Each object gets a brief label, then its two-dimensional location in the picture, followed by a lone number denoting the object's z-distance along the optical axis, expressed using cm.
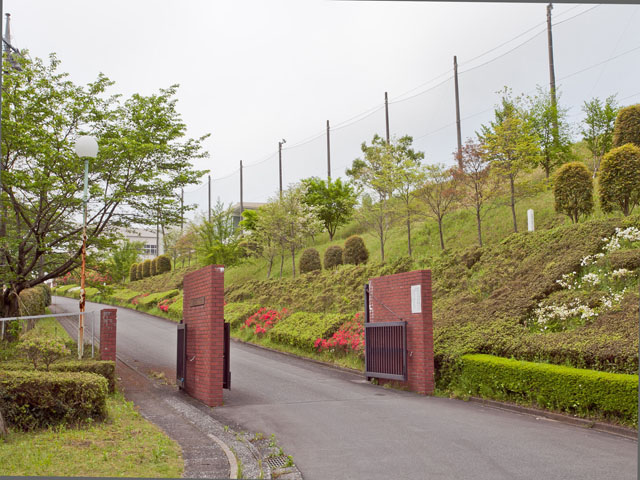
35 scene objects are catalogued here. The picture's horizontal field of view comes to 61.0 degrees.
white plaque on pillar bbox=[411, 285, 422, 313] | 977
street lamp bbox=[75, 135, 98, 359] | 866
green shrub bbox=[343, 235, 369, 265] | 2062
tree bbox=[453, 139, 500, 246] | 1579
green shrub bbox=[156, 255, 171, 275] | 3722
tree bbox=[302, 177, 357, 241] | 2920
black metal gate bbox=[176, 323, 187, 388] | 1013
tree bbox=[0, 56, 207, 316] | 1125
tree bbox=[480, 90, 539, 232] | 1562
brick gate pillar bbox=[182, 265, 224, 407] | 872
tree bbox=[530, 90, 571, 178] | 1884
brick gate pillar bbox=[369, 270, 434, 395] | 966
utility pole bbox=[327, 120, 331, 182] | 3353
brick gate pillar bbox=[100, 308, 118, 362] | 1062
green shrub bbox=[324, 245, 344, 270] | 2164
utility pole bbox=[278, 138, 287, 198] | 3556
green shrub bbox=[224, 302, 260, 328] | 2011
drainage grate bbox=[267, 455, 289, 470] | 544
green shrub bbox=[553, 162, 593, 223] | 1321
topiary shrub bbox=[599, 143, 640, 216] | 1184
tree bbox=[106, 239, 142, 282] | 3722
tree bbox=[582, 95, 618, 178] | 1836
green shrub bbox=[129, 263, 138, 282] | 3959
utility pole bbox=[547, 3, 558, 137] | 1912
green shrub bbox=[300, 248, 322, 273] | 2281
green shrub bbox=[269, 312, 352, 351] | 1496
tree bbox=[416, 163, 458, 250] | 1667
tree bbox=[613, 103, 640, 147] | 1353
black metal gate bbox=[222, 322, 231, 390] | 923
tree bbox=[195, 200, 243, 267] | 2528
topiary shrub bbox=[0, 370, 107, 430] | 625
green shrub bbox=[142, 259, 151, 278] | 3836
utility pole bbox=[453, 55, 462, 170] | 2384
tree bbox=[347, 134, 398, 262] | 1909
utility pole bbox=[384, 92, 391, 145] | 2903
